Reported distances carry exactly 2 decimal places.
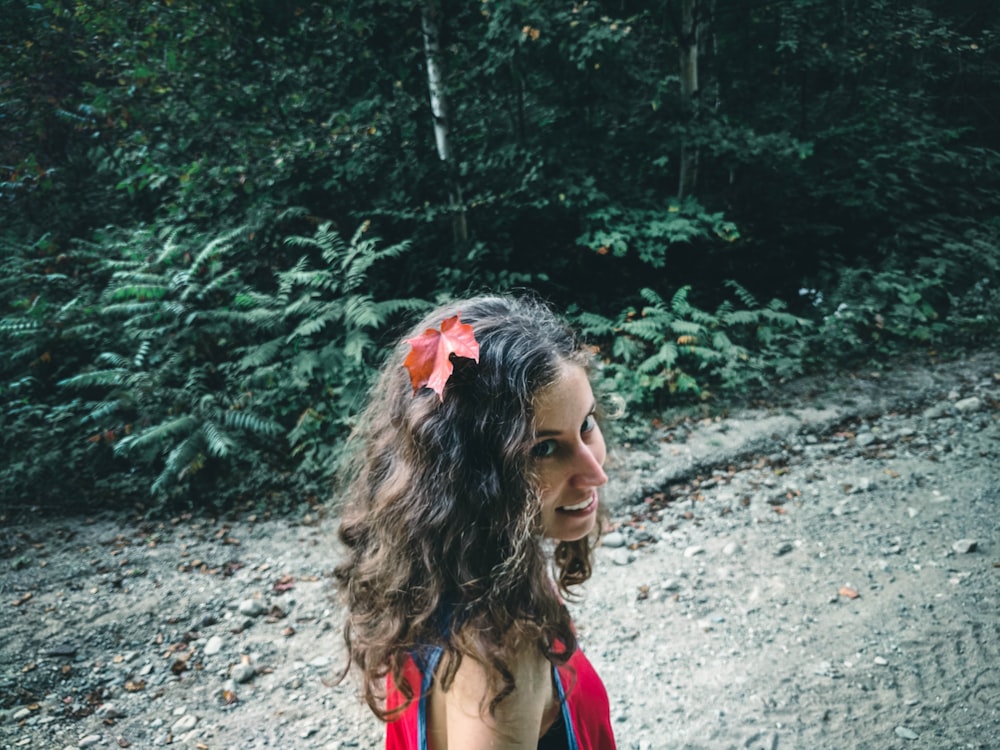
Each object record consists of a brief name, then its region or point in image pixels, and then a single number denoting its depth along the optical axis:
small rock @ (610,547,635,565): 3.67
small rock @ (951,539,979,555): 3.32
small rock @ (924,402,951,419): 4.87
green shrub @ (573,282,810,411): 5.41
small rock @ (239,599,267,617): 3.51
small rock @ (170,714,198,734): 2.77
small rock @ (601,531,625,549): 3.81
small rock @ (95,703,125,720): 2.86
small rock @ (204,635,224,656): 3.24
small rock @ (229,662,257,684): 3.03
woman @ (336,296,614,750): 1.03
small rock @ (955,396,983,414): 4.86
